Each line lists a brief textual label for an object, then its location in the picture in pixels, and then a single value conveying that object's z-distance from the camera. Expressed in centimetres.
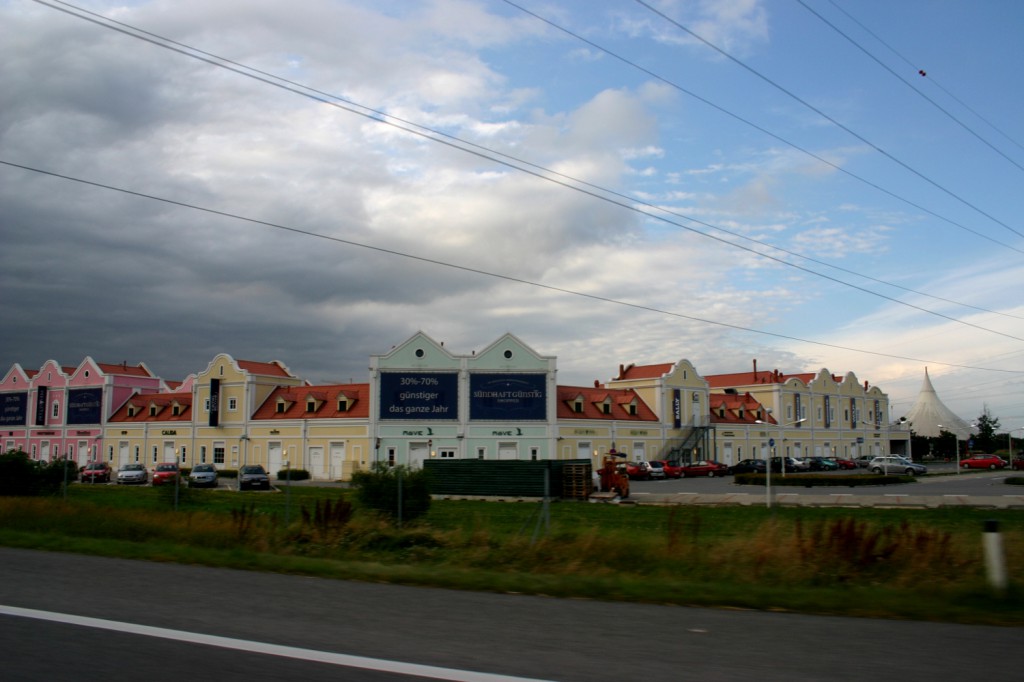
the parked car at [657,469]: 6049
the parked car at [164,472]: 4800
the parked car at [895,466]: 6612
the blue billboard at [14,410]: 7988
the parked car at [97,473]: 5761
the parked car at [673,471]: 6175
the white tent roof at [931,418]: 13100
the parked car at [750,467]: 6725
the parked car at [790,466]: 7030
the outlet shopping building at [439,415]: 5791
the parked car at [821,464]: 7356
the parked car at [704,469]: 6425
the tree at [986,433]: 11530
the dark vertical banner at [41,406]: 7819
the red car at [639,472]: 6019
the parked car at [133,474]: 5366
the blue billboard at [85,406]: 7581
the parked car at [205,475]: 5107
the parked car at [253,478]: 4722
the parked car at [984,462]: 7671
